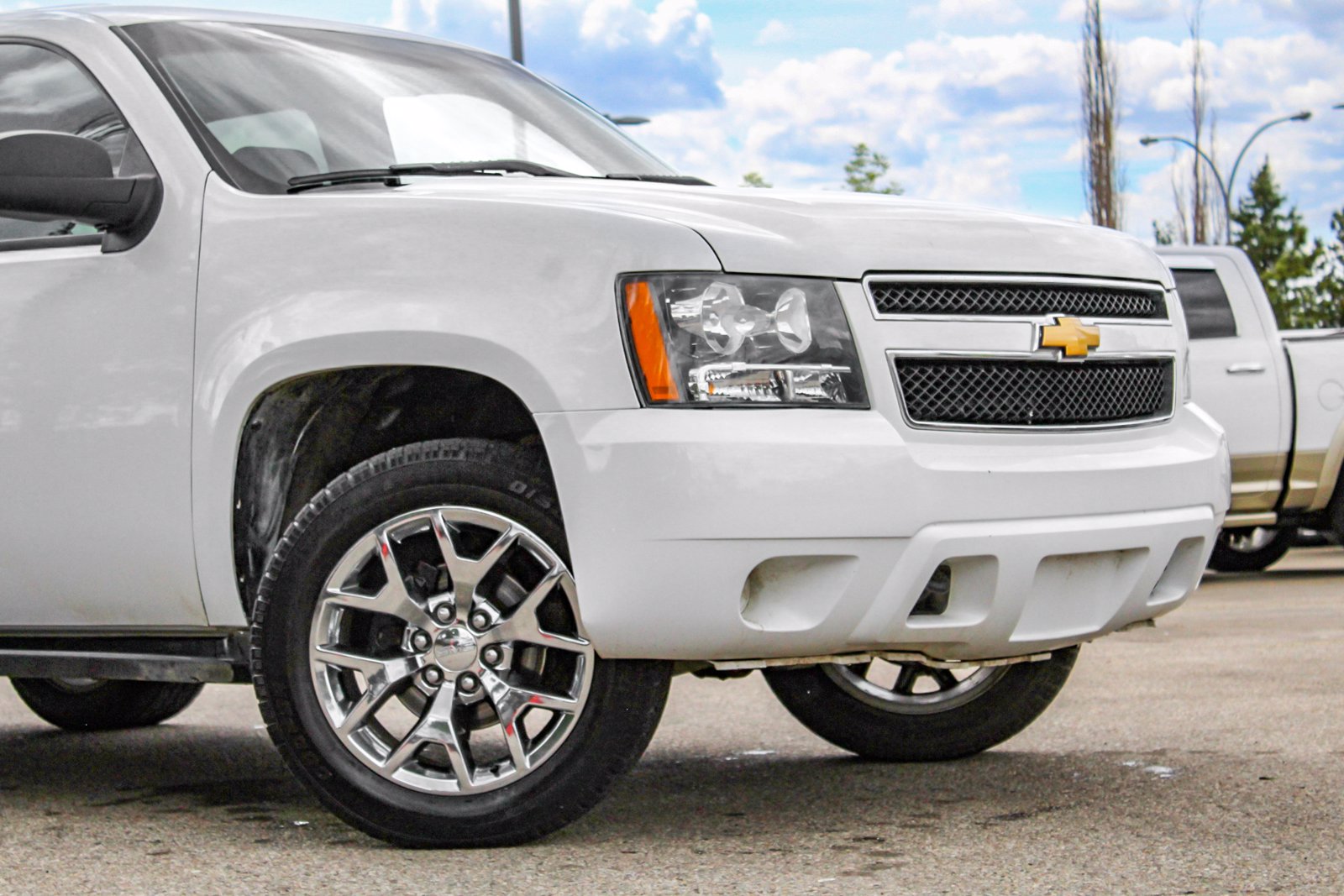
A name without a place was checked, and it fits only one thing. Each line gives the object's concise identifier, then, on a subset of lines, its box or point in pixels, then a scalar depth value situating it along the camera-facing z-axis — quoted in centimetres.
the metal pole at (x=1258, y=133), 3269
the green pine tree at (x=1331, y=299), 4250
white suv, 361
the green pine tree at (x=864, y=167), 4331
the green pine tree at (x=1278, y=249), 4288
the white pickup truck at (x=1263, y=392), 1099
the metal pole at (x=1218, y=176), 3372
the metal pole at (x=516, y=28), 2009
